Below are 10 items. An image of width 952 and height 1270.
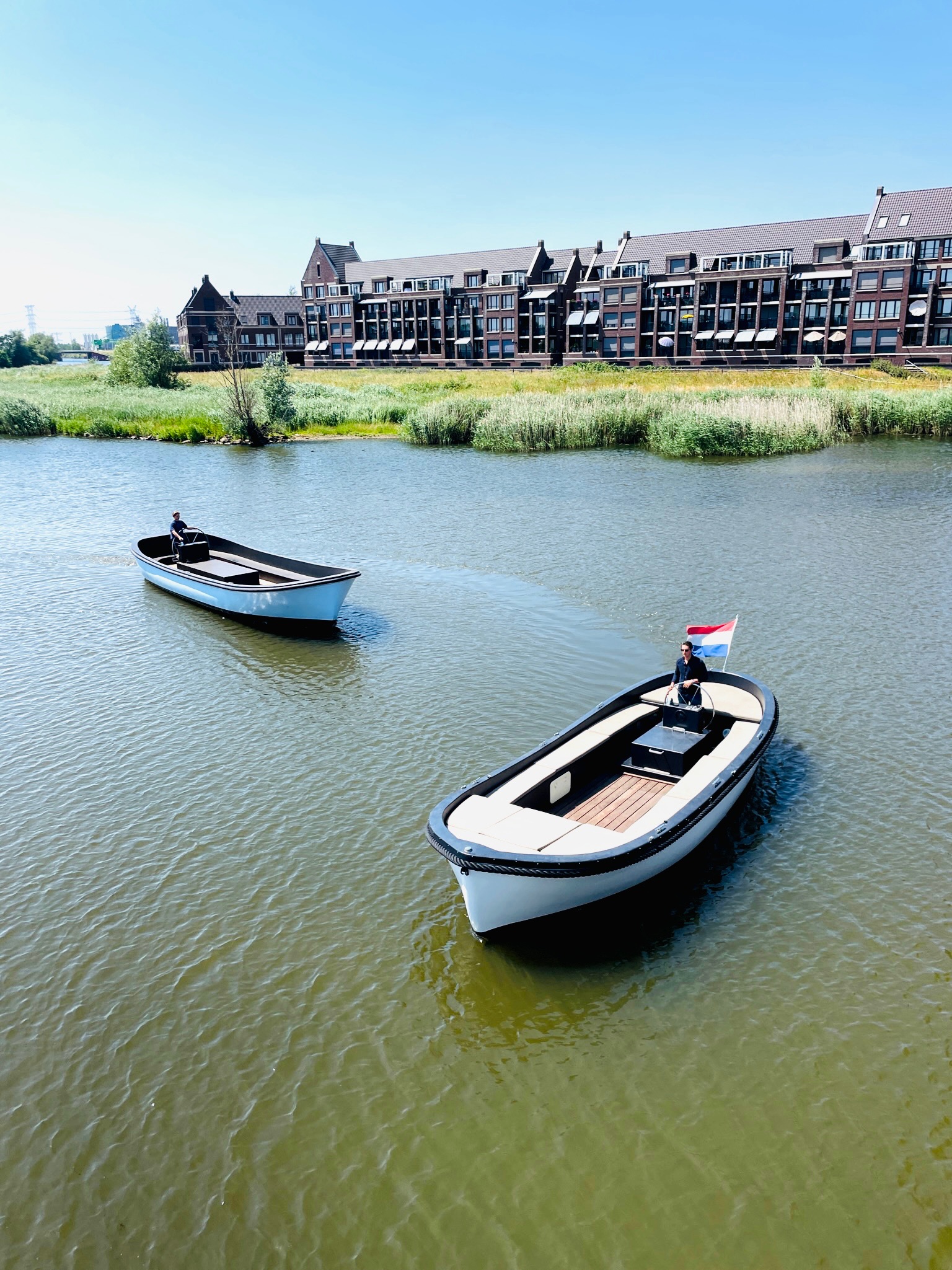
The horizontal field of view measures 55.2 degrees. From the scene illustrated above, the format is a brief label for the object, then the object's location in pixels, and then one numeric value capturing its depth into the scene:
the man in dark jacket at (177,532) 26.12
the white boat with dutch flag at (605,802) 10.12
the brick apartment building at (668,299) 85.50
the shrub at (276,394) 61.03
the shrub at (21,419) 66.06
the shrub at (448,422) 55.28
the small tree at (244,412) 59.22
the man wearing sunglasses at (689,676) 14.39
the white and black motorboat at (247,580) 21.52
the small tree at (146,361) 88.06
